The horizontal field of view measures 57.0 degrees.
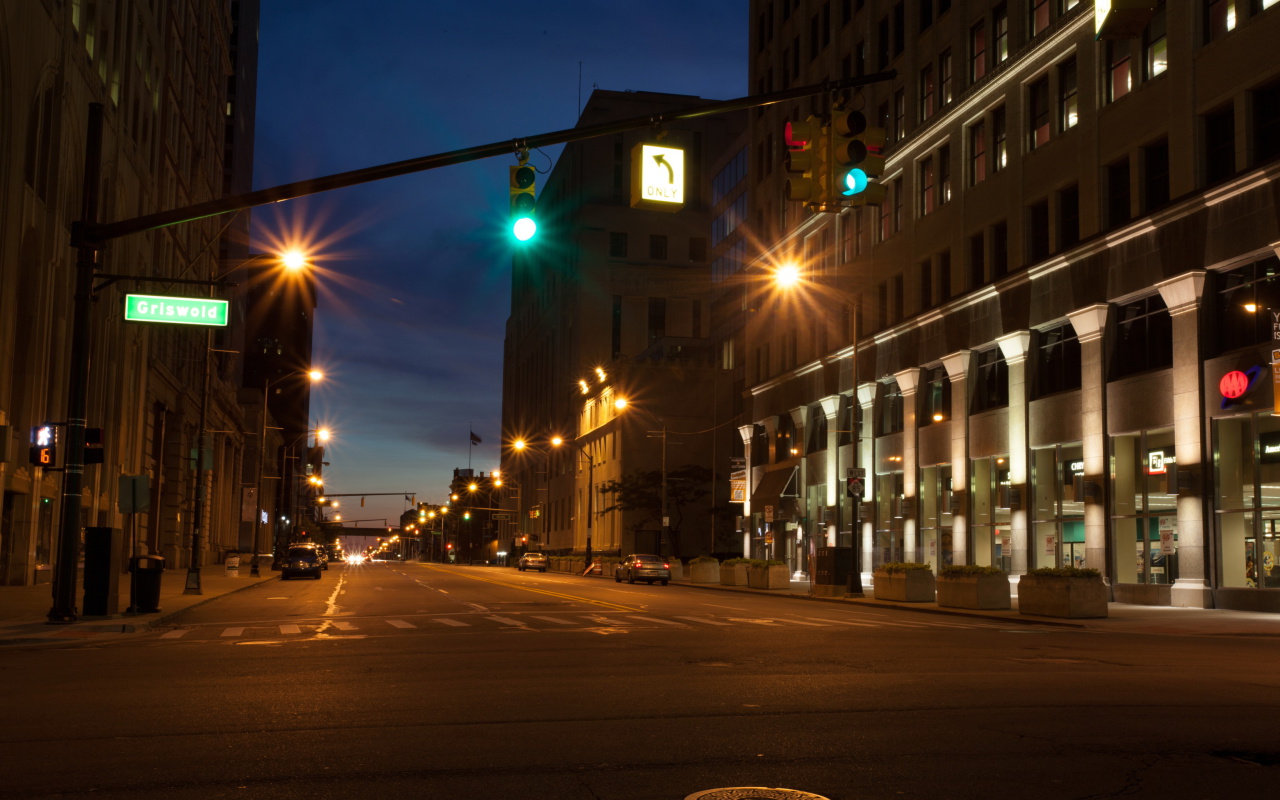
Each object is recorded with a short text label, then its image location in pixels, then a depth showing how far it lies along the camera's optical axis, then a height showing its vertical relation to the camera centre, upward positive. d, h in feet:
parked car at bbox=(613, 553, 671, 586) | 194.80 -9.01
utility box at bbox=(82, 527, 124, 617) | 76.54 -4.16
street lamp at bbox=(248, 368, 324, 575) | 192.65 +10.90
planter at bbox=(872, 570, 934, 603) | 121.19 -7.13
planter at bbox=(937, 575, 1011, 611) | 107.04 -6.67
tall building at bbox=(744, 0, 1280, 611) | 107.76 +25.34
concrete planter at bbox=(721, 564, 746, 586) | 177.88 -9.16
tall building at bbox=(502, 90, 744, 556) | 341.21 +62.88
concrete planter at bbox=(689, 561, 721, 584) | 197.26 -9.73
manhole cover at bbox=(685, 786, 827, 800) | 23.72 -5.64
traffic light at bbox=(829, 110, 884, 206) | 46.05 +14.07
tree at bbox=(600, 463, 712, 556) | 310.24 +6.43
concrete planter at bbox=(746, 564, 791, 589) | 160.66 -8.35
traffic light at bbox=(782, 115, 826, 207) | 46.32 +14.11
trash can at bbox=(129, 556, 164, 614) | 84.12 -5.40
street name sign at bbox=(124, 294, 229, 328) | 68.44 +11.58
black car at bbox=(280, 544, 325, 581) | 197.67 -8.54
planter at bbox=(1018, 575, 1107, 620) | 94.94 -6.29
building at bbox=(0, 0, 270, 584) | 113.80 +32.08
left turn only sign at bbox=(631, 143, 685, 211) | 45.65 +13.26
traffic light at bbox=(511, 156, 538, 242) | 48.08 +12.92
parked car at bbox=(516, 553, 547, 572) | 306.76 -12.67
